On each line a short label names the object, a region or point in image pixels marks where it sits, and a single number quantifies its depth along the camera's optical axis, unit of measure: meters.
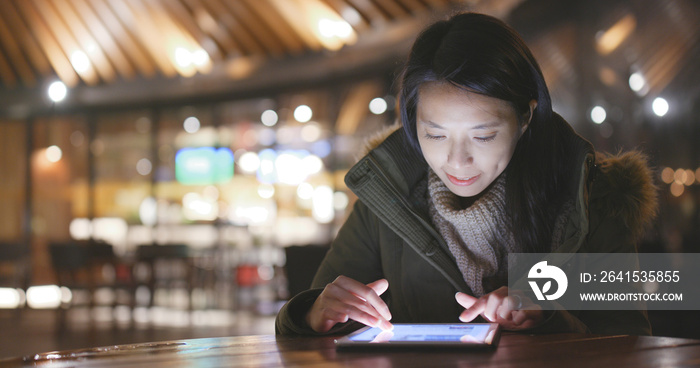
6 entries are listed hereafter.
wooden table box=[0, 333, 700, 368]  0.93
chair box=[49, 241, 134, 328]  7.20
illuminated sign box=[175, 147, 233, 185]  10.19
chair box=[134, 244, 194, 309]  7.96
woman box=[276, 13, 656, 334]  1.37
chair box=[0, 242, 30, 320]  9.75
